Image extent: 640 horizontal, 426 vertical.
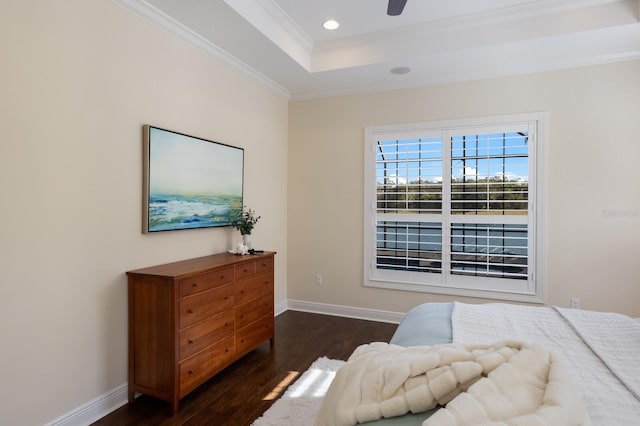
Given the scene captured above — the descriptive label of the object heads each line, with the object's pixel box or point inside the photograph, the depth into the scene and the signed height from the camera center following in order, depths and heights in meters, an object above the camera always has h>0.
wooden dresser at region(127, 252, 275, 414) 2.29 -0.78
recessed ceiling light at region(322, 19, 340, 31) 3.32 +1.83
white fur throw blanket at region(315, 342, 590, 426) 1.00 -0.55
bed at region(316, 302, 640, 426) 1.17 -0.61
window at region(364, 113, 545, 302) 3.66 +0.09
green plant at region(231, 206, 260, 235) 3.41 -0.09
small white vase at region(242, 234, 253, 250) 3.42 -0.26
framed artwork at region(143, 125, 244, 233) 2.62 +0.27
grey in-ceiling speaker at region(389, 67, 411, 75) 3.70 +1.55
